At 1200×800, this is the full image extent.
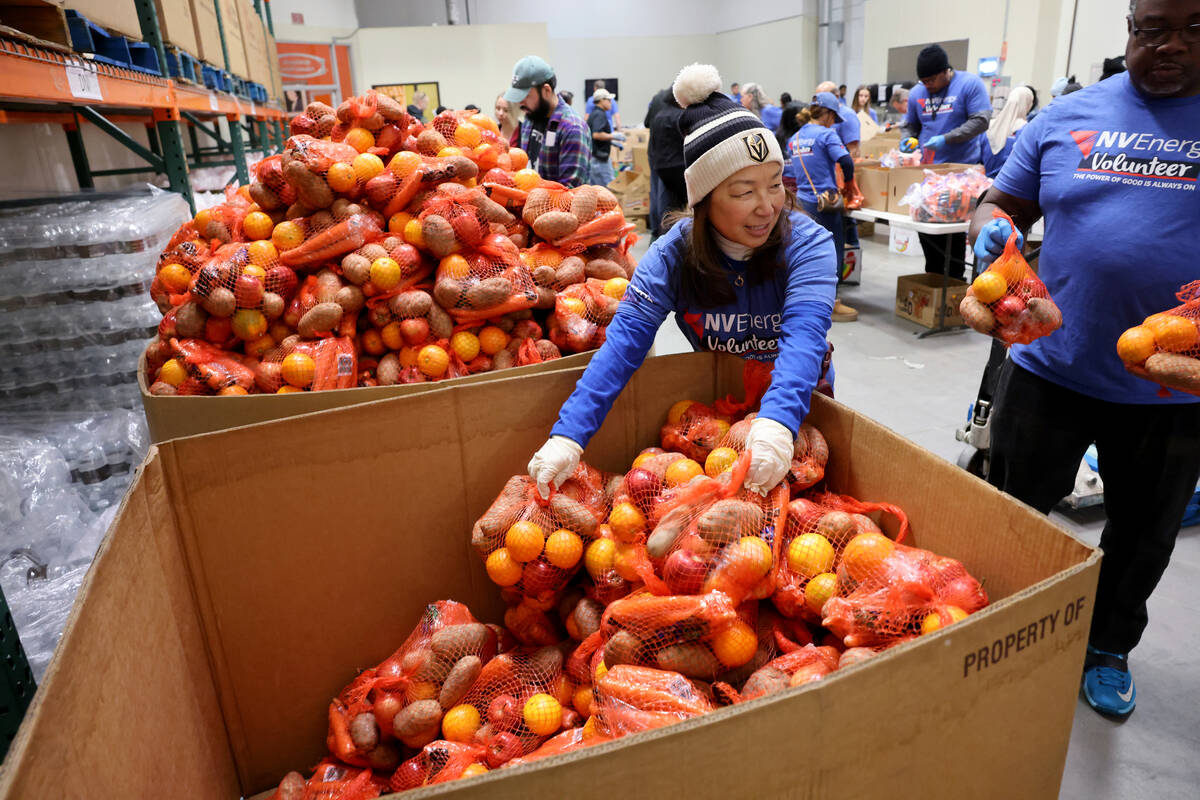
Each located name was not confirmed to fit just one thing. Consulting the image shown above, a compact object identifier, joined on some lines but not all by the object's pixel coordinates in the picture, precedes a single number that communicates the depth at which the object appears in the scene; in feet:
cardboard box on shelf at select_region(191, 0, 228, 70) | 13.92
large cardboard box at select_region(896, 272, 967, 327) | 18.43
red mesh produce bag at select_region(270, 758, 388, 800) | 4.92
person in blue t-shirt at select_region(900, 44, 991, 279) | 18.81
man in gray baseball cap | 14.40
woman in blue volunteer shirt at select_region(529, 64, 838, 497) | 5.16
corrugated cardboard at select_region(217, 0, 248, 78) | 17.20
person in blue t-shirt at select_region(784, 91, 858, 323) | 18.99
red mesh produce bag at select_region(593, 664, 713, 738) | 3.62
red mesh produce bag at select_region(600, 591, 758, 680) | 4.00
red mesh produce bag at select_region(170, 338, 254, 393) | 7.11
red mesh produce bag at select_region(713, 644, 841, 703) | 3.87
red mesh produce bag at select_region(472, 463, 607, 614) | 5.03
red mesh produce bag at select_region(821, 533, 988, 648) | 3.80
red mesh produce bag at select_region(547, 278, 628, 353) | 7.77
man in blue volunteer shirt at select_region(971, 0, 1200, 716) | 5.20
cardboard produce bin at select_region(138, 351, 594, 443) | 6.38
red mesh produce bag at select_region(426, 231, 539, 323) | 7.36
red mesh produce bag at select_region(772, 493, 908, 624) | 4.40
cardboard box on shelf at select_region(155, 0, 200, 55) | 11.66
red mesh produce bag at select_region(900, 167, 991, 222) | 17.16
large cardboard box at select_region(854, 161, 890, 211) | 19.89
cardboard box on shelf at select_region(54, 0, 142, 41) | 8.07
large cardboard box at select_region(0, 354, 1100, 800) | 2.56
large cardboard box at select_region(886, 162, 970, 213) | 18.48
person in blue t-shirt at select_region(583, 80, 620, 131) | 35.65
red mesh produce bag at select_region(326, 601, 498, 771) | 4.87
